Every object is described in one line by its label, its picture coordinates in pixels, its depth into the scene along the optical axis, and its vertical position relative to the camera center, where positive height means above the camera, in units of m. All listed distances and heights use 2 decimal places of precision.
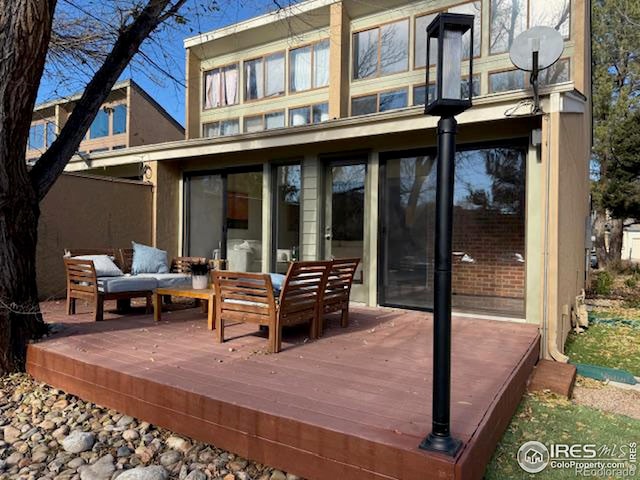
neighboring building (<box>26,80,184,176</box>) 15.91 +4.42
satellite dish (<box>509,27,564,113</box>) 4.36 +1.98
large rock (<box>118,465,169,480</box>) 2.25 -1.27
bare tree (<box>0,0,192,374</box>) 3.16 +0.82
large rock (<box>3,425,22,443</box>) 2.75 -1.31
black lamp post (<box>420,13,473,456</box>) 1.88 +0.19
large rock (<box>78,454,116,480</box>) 2.31 -1.30
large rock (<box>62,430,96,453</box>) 2.60 -1.29
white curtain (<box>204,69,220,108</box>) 11.45 +3.98
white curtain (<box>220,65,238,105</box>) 11.11 +3.99
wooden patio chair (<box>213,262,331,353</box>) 3.50 -0.53
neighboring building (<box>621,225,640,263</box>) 28.22 -0.26
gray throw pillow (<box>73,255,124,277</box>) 5.03 -0.38
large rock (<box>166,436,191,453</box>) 2.57 -1.28
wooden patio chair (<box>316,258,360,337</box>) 4.22 -0.55
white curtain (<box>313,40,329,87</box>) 9.78 +3.99
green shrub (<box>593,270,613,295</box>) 9.69 -1.05
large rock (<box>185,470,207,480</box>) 2.26 -1.28
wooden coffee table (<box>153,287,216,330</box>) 4.35 -0.63
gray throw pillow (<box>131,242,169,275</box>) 5.75 -0.35
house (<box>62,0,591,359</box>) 4.87 +1.04
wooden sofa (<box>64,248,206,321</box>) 4.65 -0.58
